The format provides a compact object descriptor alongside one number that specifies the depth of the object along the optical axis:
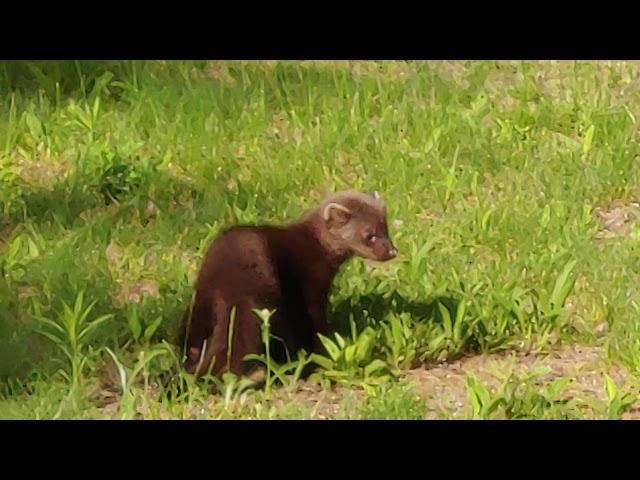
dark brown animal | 9.84
